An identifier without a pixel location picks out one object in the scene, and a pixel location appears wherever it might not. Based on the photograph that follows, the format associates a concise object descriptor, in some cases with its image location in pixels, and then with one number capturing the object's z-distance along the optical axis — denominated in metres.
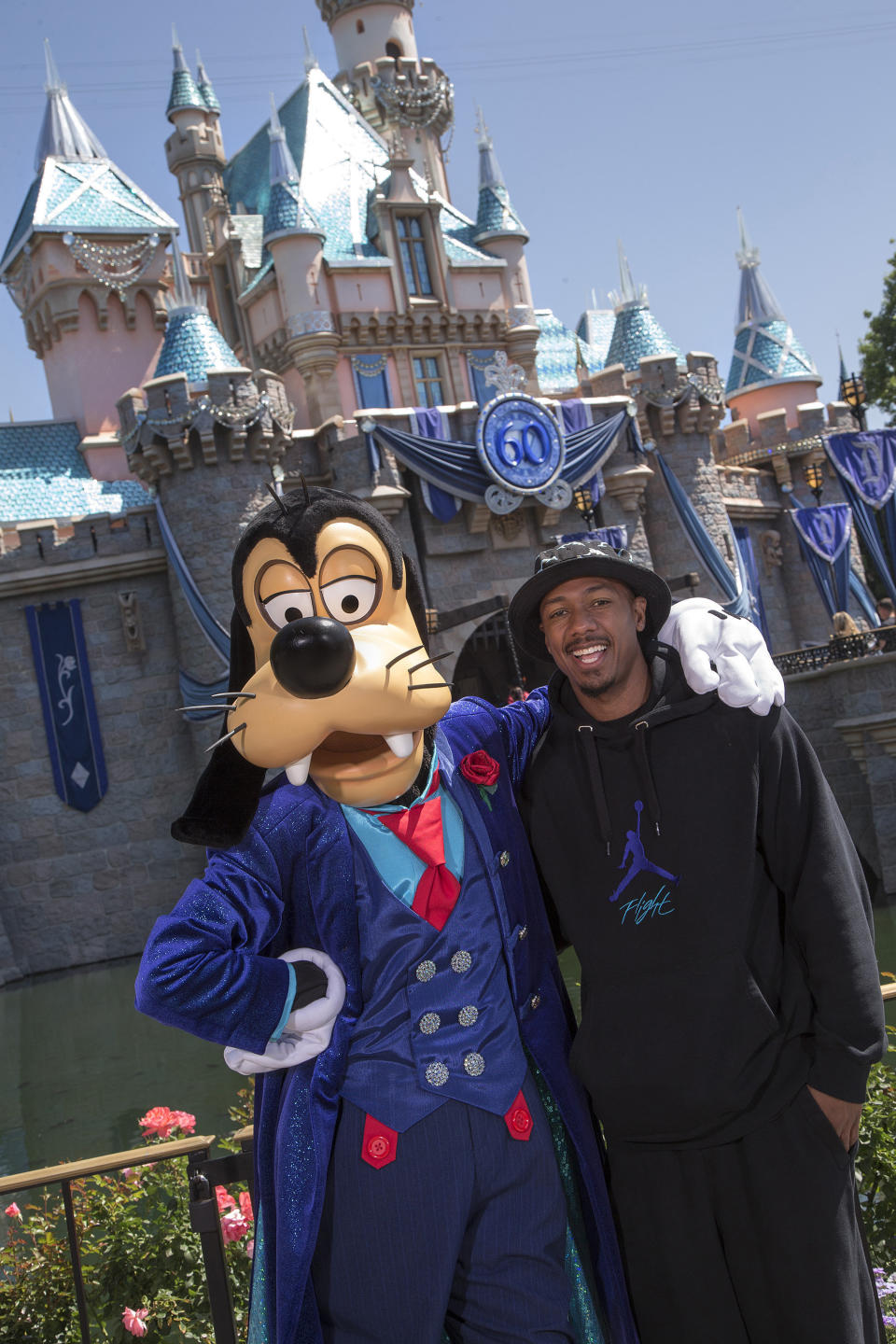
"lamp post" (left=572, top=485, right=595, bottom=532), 13.78
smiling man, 2.01
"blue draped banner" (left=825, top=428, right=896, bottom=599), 17.28
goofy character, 1.96
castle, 13.02
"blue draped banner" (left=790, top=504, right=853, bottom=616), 16.52
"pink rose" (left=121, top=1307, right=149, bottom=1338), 2.68
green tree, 20.06
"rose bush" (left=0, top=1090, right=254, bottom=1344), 2.79
